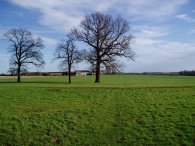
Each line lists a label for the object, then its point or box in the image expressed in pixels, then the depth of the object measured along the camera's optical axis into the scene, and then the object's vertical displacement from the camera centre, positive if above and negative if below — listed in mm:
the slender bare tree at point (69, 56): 31581 +3506
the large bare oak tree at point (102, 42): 30514 +6161
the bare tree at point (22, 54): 35667 +4323
